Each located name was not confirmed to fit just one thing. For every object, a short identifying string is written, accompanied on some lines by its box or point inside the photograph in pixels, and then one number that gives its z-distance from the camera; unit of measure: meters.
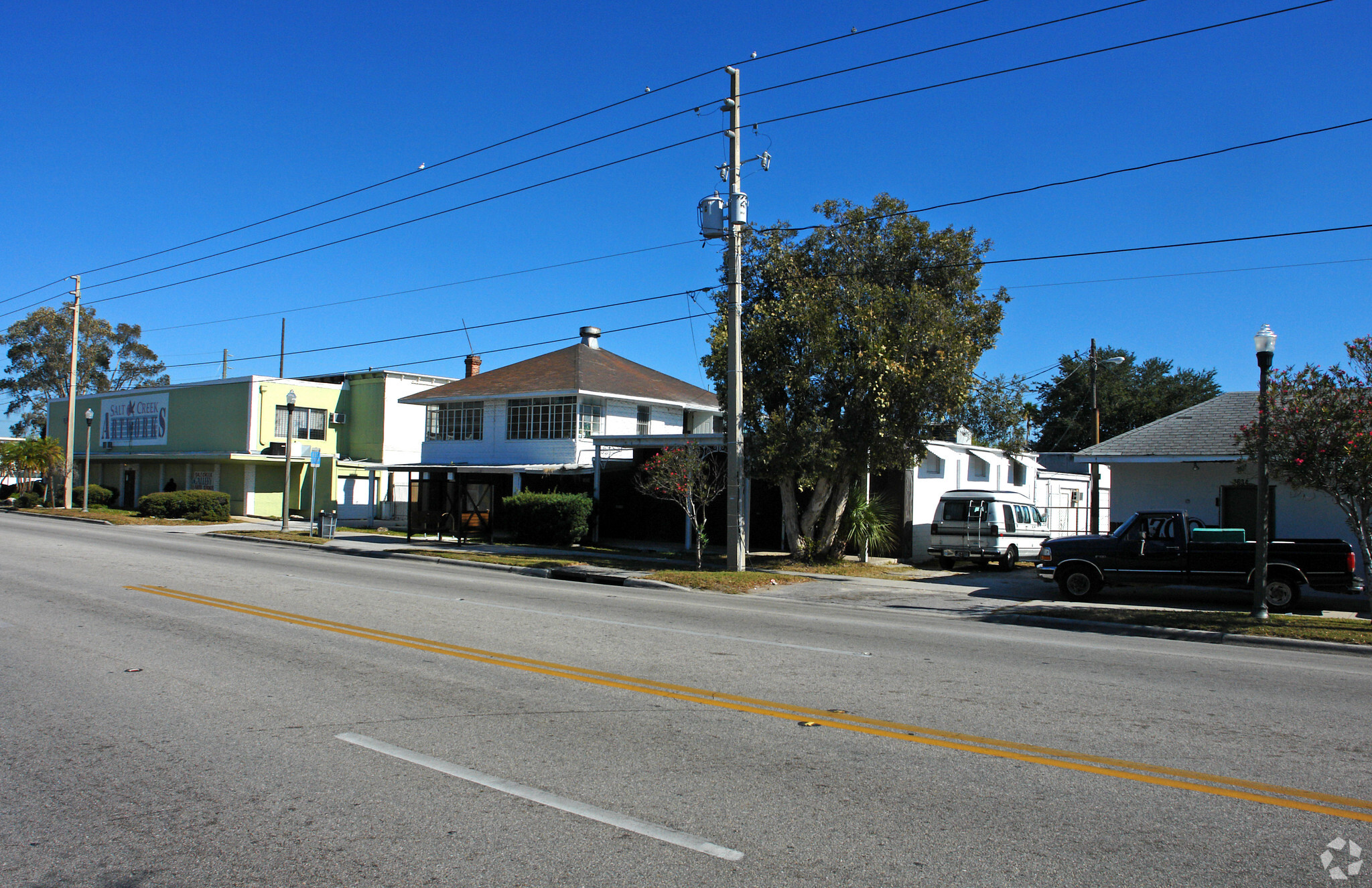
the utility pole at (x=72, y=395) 42.56
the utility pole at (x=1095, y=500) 27.95
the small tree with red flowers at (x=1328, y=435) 12.63
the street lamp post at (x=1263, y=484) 13.48
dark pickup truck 15.32
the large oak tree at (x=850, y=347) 20.77
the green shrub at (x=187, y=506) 38.53
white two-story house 30.08
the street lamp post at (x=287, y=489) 32.16
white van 22.95
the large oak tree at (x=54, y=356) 69.44
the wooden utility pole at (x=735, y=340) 19.88
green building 43.06
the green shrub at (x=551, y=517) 26.55
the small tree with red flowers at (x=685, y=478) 21.36
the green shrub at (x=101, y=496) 48.34
